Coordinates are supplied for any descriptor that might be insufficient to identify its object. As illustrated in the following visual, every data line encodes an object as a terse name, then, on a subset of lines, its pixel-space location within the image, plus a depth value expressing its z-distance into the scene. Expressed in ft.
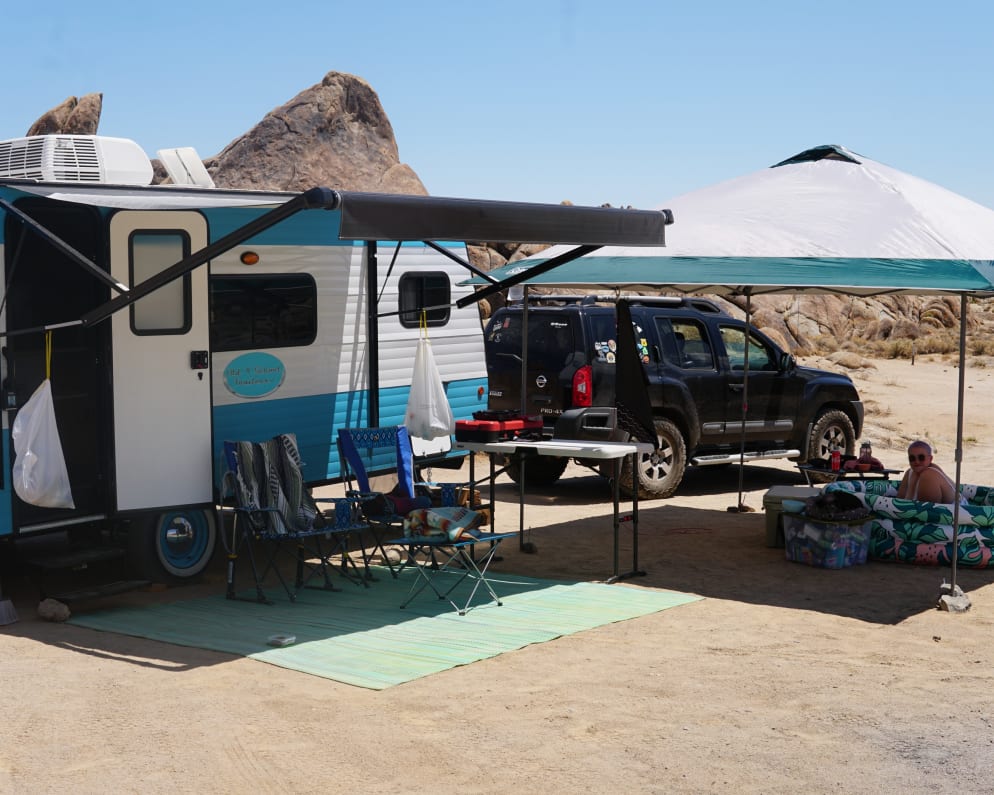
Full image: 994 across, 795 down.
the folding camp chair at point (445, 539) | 25.39
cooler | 31.91
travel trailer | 24.27
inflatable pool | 29.09
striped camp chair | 26.35
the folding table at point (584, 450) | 26.79
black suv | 37.78
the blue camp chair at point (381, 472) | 28.50
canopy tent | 27.66
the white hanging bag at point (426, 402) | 30.76
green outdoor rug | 21.59
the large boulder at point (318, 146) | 106.83
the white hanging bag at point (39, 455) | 23.76
